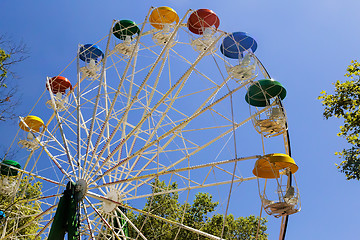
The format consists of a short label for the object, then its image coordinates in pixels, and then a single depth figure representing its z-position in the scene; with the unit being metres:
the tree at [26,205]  20.60
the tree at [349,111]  13.31
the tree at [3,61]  12.22
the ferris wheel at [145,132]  13.55
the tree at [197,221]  27.03
